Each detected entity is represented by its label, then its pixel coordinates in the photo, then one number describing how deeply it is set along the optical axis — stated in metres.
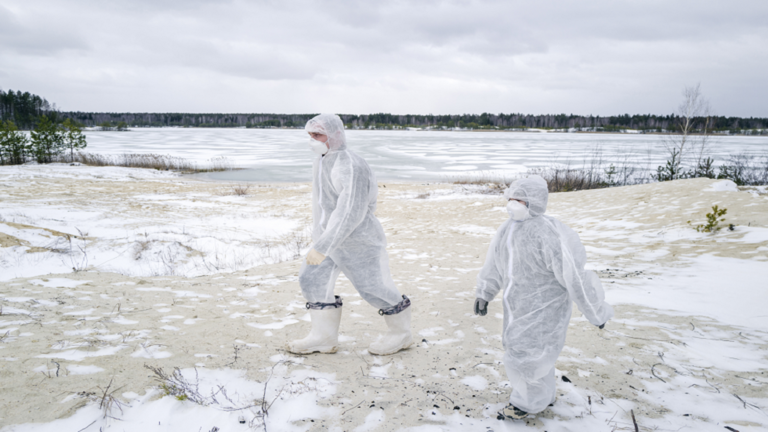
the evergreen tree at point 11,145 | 24.58
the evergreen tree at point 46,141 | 26.36
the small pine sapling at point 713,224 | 6.57
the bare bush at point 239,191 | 15.22
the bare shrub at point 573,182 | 16.11
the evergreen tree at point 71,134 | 27.86
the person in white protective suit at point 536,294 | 2.20
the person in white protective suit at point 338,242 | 2.72
